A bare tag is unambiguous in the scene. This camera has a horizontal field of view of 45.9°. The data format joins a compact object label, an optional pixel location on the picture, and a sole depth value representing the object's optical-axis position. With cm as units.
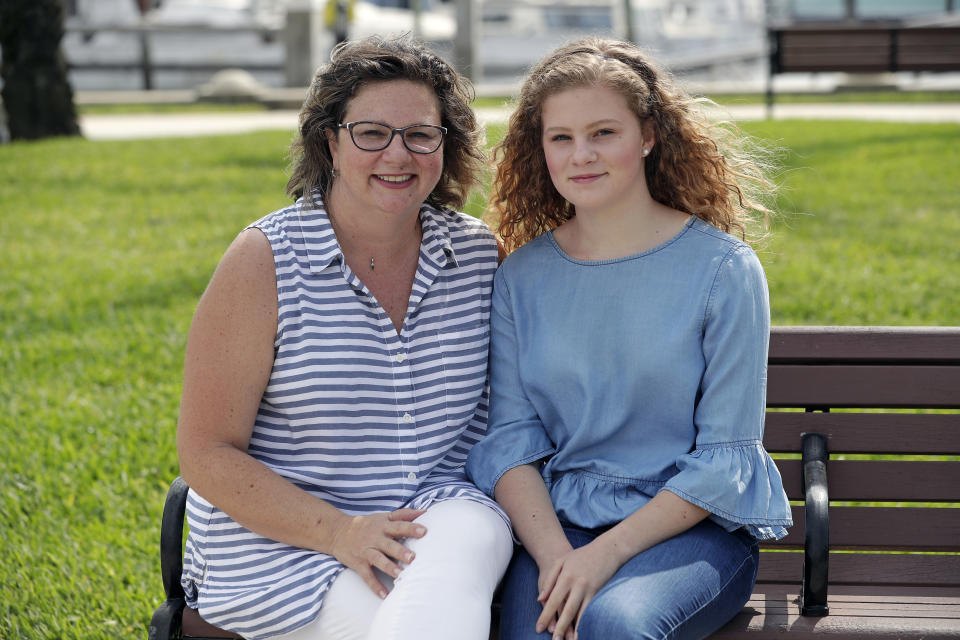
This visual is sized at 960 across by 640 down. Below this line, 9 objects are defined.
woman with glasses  246
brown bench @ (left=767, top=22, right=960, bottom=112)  1442
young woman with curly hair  251
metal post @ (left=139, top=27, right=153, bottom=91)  2522
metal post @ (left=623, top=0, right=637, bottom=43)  1747
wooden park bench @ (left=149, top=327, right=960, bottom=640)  288
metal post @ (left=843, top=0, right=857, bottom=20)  3020
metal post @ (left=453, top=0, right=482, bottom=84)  2297
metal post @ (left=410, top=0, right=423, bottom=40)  2394
